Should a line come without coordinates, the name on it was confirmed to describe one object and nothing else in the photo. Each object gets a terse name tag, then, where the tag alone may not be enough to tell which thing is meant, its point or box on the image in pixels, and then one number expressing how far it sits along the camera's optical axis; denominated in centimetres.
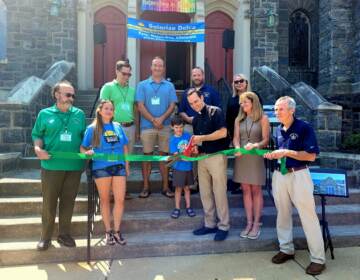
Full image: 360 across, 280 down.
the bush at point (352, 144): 726
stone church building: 1109
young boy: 467
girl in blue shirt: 404
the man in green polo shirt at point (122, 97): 479
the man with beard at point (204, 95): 493
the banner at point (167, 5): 1049
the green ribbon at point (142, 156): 394
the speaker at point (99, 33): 1069
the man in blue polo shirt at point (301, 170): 371
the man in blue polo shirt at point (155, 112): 499
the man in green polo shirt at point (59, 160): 399
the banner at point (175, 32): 988
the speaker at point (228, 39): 1062
